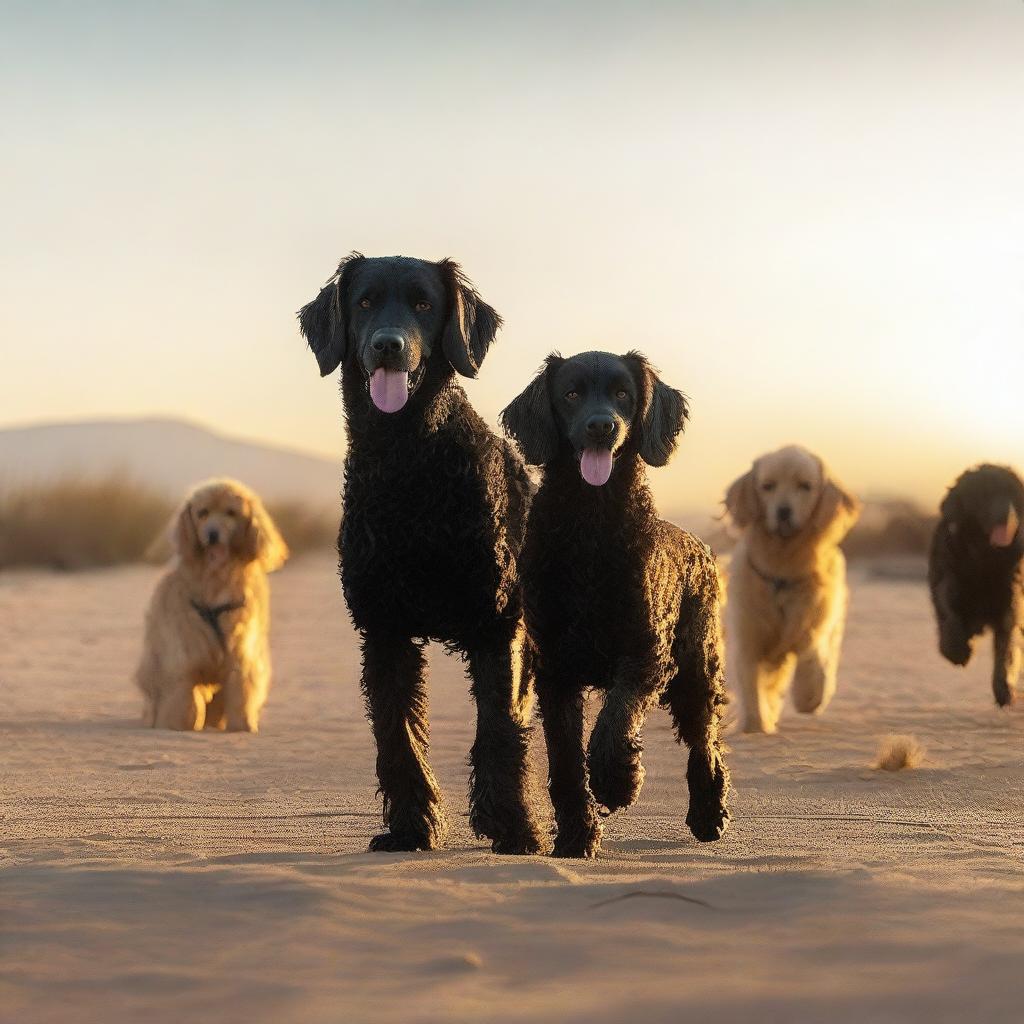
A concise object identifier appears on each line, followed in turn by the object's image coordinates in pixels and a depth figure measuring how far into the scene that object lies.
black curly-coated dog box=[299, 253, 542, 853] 5.84
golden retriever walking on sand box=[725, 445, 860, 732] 11.73
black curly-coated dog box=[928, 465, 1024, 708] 13.66
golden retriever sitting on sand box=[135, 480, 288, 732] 11.82
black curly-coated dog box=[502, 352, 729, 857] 5.79
